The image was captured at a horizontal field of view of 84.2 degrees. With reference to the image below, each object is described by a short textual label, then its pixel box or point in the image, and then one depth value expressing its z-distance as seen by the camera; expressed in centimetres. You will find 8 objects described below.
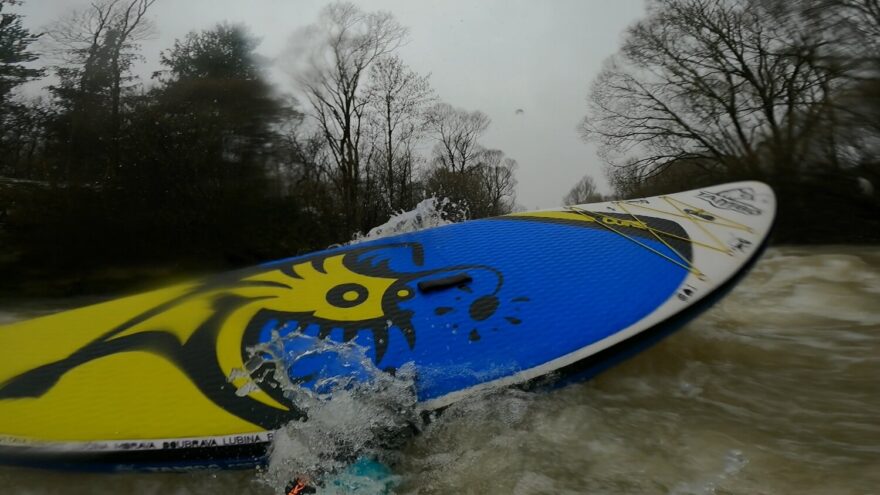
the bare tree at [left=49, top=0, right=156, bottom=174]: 835
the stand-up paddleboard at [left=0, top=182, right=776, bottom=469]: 153
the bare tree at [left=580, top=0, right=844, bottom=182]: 881
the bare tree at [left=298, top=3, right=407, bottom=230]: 1544
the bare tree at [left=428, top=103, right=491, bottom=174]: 2656
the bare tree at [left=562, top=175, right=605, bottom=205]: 4322
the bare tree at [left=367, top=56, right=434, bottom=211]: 1708
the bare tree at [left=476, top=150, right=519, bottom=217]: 2733
